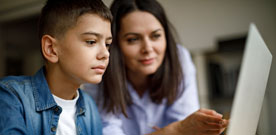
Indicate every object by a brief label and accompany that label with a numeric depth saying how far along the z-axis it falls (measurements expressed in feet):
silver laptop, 1.55
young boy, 2.09
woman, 3.45
